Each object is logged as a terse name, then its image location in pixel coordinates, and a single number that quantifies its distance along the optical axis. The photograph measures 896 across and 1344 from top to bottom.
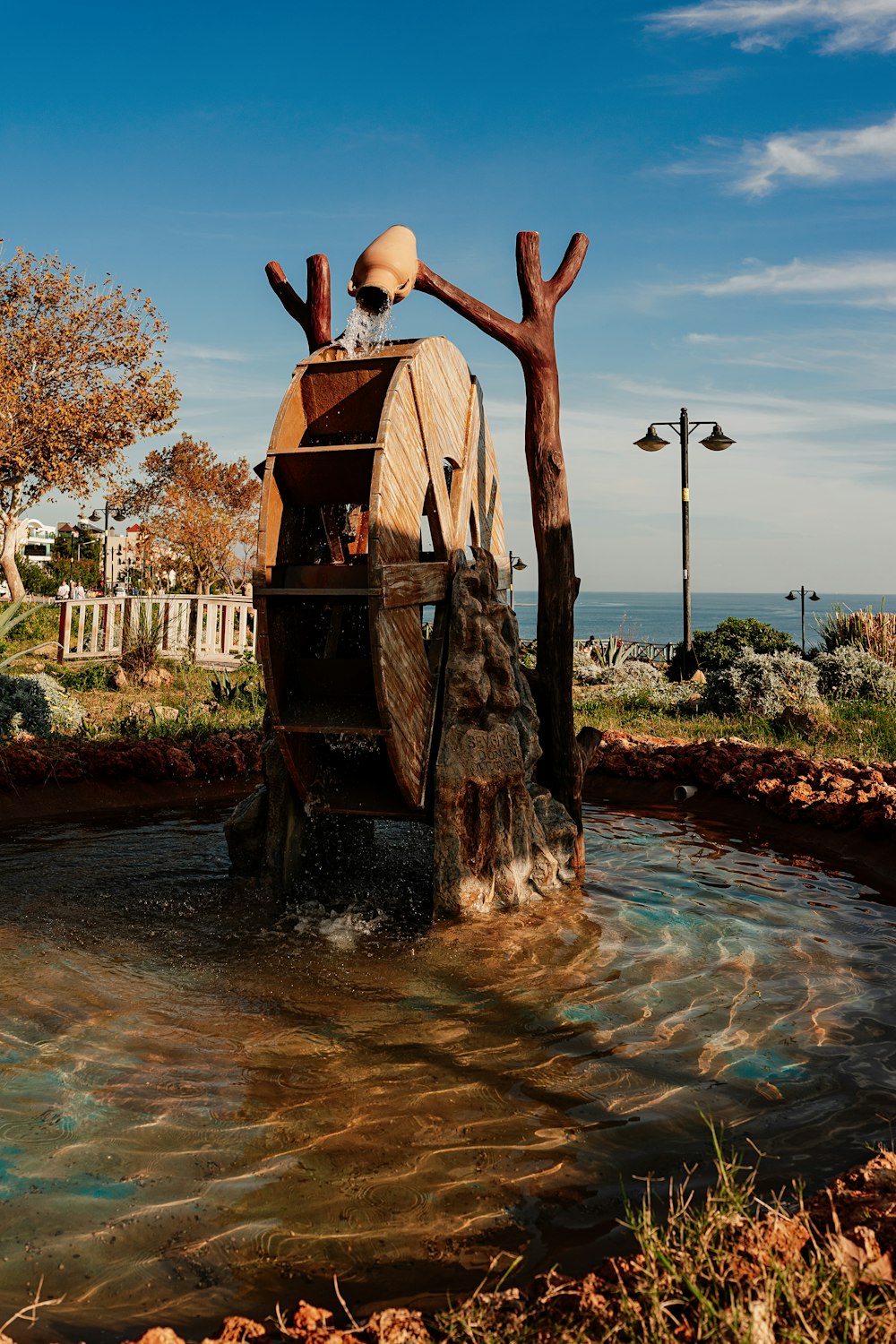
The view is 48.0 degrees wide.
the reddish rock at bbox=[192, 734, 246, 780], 9.09
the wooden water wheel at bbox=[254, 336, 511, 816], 5.09
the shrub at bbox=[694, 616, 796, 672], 16.62
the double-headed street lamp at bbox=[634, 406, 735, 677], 16.91
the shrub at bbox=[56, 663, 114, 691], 13.59
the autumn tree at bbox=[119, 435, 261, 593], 36.97
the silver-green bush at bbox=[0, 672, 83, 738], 9.80
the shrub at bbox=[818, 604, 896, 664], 14.62
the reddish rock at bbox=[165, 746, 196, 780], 8.77
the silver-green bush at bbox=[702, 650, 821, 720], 12.02
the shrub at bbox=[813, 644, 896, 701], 12.60
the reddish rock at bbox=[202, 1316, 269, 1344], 2.07
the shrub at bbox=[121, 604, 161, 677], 14.12
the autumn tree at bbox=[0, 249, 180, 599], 22.66
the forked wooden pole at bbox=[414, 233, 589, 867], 6.38
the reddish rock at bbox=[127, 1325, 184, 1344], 2.01
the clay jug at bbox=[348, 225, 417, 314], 5.46
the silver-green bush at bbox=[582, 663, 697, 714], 13.31
